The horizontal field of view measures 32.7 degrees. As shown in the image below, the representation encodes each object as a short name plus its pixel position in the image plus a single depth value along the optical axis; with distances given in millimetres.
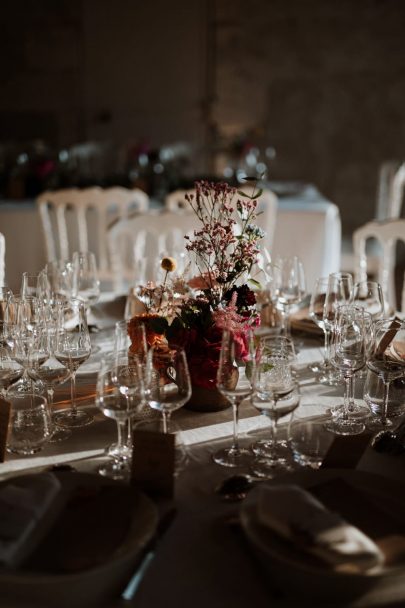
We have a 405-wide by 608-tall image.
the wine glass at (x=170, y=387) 1378
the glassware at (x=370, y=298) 2076
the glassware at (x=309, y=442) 1387
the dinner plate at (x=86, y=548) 993
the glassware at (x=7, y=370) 1650
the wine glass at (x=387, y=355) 1652
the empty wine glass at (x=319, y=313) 1957
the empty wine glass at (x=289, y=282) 2210
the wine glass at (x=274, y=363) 1407
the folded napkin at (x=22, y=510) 1066
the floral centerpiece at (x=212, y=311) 1537
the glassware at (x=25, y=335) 1635
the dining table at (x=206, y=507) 1015
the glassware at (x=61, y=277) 2379
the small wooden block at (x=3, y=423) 1413
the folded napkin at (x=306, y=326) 2230
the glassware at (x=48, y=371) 1650
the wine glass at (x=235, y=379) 1380
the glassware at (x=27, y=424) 1460
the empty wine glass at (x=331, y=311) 1891
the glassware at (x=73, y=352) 1613
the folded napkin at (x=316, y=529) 1020
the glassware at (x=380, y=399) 1626
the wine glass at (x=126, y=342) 1517
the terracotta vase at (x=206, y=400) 1628
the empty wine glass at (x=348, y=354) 1576
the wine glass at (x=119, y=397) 1347
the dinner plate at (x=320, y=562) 984
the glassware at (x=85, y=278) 2352
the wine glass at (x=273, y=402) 1367
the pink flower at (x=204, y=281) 1611
